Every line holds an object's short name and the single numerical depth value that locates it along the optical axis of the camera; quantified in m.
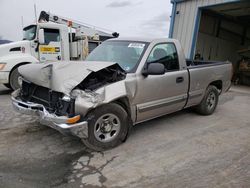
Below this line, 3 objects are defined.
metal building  10.06
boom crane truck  6.79
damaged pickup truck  2.87
